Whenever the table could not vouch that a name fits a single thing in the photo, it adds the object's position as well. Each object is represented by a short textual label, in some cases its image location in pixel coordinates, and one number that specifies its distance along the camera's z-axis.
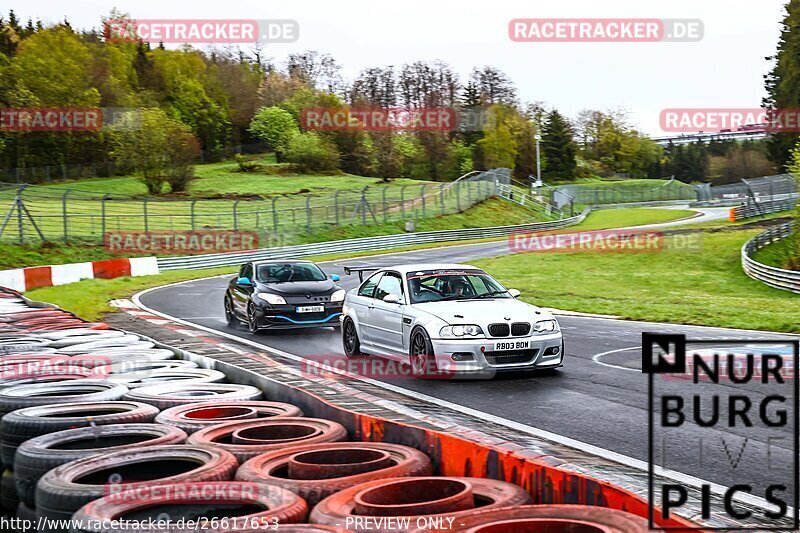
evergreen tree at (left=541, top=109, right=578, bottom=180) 115.56
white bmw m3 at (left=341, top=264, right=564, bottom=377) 10.87
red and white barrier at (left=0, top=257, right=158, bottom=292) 29.20
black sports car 16.38
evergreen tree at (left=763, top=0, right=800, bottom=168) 71.56
